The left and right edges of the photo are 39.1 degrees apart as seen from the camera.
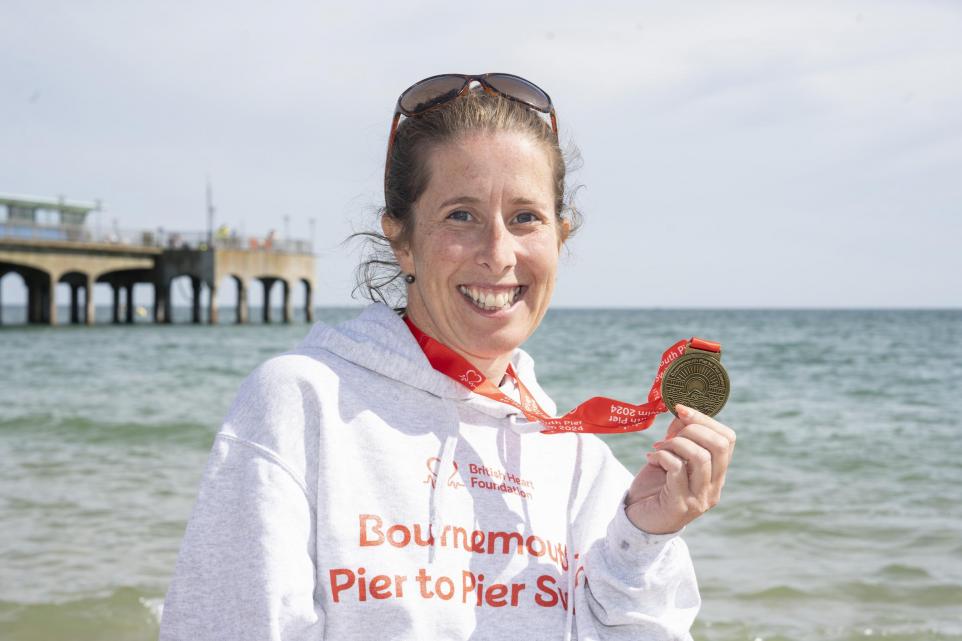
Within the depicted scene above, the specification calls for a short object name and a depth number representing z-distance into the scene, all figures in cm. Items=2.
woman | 102
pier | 3272
